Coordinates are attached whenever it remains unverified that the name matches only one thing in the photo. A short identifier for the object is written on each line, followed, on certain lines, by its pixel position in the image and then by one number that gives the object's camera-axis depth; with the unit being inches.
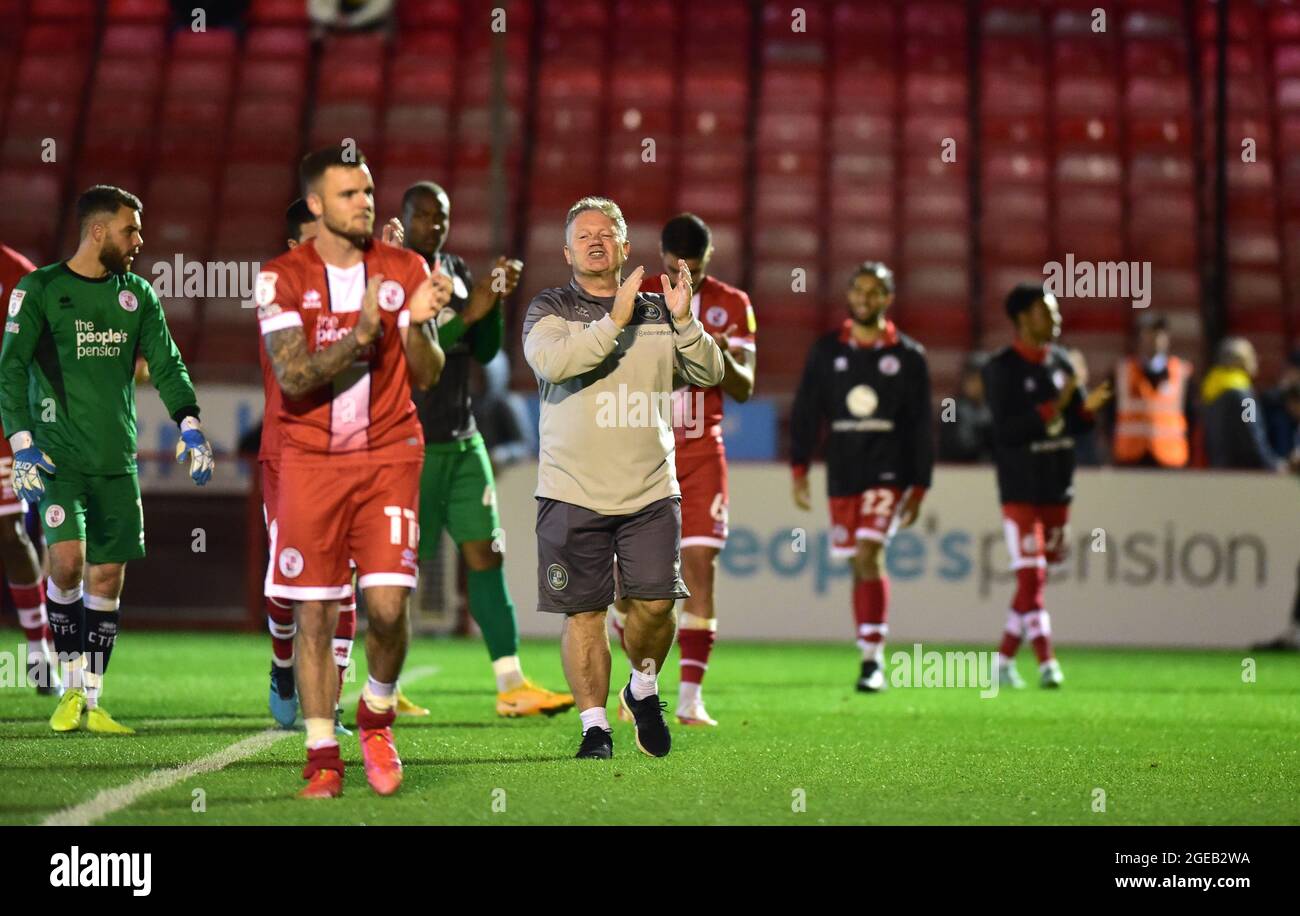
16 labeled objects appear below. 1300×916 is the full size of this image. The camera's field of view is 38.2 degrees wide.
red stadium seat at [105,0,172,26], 848.3
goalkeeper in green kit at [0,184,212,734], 284.7
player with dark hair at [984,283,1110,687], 401.1
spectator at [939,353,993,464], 568.4
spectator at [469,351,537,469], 554.3
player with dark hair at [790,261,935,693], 382.6
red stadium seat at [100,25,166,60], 829.8
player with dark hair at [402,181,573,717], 305.1
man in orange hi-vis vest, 568.1
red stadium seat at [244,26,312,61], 825.5
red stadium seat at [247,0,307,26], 844.0
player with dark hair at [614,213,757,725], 306.0
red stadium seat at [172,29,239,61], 826.2
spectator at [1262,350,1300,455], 569.3
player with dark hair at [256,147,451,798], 215.8
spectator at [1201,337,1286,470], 559.2
